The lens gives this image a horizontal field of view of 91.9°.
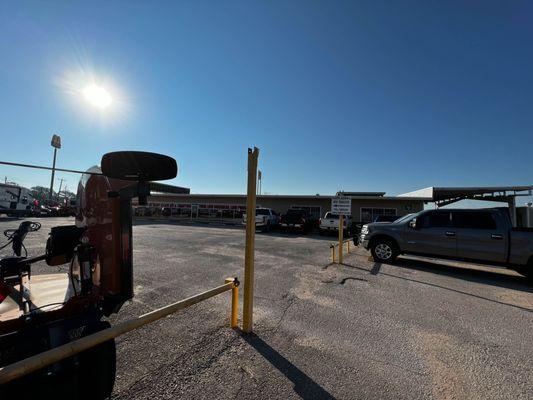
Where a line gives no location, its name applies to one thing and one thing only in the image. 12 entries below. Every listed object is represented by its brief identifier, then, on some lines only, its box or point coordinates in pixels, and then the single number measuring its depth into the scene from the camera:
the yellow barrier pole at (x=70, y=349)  1.26
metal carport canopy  17.63
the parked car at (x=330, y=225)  19.03
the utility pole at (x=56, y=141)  39.06
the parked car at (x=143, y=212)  34.28
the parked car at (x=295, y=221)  19.64
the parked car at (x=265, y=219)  19.92
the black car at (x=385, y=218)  16.73
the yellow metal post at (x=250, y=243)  3.32
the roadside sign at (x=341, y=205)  8.03
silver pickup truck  6.75
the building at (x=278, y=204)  22.73
